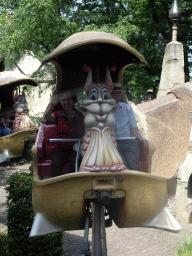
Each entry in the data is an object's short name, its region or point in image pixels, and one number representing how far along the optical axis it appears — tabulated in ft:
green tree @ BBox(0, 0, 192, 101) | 35.19
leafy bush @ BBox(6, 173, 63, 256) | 13.46
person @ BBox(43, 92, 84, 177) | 10.66
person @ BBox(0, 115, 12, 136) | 38.29
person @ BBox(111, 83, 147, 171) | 10.53
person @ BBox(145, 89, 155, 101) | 39.36
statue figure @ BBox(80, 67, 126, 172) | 8.63
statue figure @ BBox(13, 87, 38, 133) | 37.86
